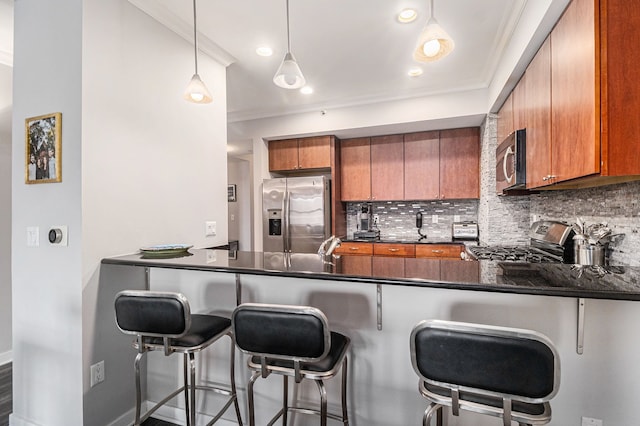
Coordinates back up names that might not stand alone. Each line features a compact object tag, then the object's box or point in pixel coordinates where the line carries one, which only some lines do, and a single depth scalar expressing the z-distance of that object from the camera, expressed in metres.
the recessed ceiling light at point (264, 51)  2.54
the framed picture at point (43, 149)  1.73
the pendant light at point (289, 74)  1.65
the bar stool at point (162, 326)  1.33
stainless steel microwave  2.30
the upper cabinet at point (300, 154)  4.14
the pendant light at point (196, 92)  1.82
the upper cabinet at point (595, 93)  1.27
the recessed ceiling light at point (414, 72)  2.98
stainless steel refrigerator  3.99
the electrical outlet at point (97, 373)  1.72
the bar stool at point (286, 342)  1.13
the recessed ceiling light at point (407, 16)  2.09
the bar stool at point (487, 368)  0.86
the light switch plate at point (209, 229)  2.50
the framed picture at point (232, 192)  6.25
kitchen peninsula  1.20
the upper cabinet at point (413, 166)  3.84
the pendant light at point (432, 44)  1.39
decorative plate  1.85
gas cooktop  2.17
